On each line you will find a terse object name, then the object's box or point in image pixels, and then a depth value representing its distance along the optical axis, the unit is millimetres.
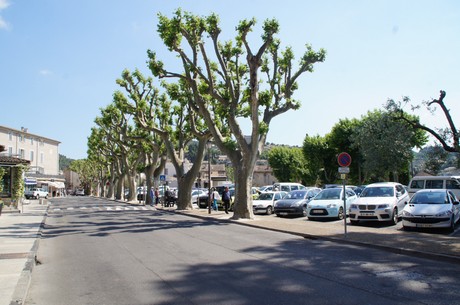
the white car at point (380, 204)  16172
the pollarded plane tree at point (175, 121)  28777
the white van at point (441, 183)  19750
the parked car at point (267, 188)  36531
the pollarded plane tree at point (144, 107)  34812
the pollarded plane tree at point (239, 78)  20328
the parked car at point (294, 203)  21723
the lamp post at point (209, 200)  25422
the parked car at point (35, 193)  56969
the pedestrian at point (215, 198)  28250
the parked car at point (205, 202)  29859
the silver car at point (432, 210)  13562
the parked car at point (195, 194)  38384
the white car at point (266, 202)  24547
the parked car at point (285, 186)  31641
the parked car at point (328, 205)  19219
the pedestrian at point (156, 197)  40791
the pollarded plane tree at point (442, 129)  12266
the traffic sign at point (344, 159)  13362
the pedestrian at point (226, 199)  24945
